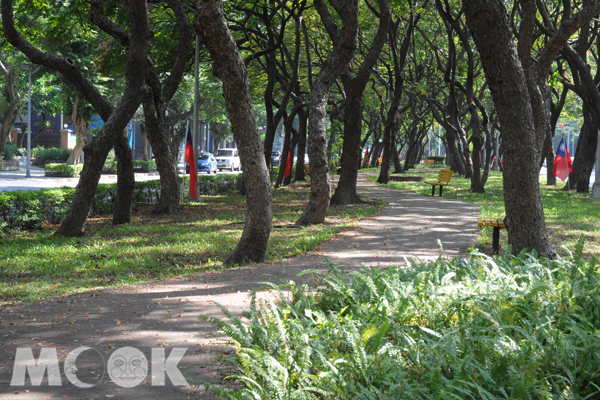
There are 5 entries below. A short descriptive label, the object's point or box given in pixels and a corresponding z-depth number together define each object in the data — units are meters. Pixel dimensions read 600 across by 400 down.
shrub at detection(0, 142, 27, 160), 42.09
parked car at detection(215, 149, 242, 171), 48.78
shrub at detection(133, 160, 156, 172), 40.91
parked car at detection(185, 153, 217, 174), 43.44
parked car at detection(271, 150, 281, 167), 59.68
